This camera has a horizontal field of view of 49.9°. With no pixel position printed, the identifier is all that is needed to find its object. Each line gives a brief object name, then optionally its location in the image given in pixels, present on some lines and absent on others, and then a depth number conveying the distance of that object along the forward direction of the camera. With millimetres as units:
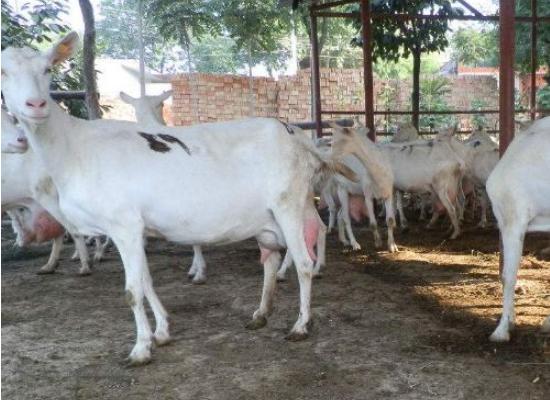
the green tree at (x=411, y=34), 12648
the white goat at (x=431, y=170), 9062
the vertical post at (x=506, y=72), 5594
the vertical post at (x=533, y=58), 11609
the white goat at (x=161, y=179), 4266
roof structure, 10578
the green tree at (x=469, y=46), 36594
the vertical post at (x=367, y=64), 10445
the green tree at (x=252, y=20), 19828
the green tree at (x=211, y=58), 42031
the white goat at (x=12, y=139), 4504
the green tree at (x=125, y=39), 36031
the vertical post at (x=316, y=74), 11852
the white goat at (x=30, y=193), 5949
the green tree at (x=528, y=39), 14273
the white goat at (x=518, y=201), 4453
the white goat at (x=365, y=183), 7844
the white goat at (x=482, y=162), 9414
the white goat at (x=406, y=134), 11938
